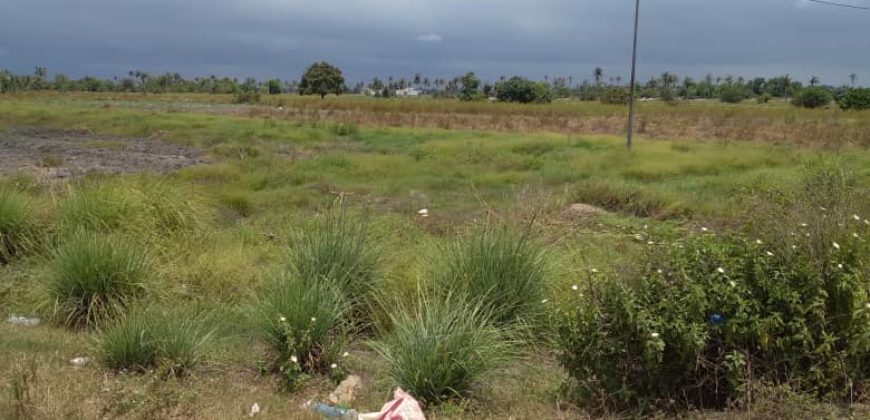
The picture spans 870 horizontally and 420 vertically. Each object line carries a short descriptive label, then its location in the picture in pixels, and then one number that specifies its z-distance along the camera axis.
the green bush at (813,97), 62.09
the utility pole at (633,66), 24.71
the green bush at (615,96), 65.88
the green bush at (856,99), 53.31
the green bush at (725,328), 4.14
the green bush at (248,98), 82.69
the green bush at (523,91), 75.69
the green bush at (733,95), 84.31
